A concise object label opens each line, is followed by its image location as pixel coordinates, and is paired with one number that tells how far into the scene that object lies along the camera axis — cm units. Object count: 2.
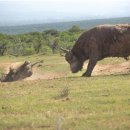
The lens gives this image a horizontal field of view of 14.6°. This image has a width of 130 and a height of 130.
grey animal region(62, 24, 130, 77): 2388
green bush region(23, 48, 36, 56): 5588
